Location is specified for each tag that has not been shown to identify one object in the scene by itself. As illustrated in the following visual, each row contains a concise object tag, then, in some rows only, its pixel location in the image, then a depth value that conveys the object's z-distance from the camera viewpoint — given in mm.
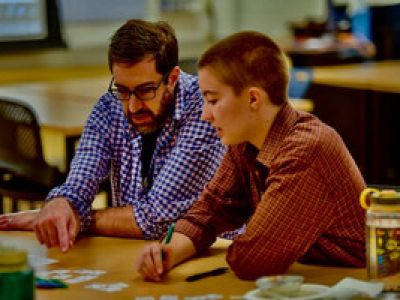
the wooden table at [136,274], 2973
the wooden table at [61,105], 6344
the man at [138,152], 3794
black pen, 3119
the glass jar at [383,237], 2817
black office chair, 6393
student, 3109
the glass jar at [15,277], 2452
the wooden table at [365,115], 8481
